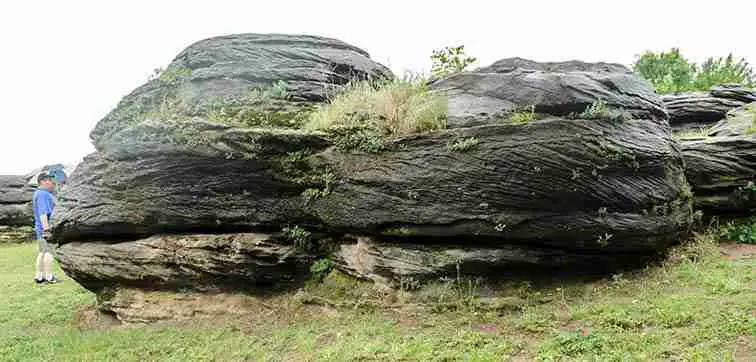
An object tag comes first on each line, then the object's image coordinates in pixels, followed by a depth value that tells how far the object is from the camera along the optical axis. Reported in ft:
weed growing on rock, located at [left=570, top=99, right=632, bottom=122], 23.27
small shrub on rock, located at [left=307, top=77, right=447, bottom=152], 24.90
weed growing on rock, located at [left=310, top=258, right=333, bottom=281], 25.98
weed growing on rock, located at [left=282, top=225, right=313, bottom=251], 26.11
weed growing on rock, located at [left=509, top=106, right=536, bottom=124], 23.55
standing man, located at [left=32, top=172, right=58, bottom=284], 37.68
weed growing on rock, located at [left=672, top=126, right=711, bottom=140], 35.76
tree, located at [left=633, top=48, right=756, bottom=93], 104.22
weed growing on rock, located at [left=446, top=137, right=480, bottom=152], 22.81
